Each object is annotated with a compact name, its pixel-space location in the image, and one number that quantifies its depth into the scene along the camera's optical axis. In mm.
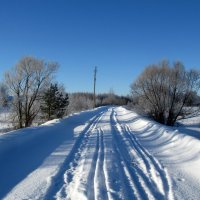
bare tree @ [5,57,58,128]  35344
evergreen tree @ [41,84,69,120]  39094
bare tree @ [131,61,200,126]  36406
